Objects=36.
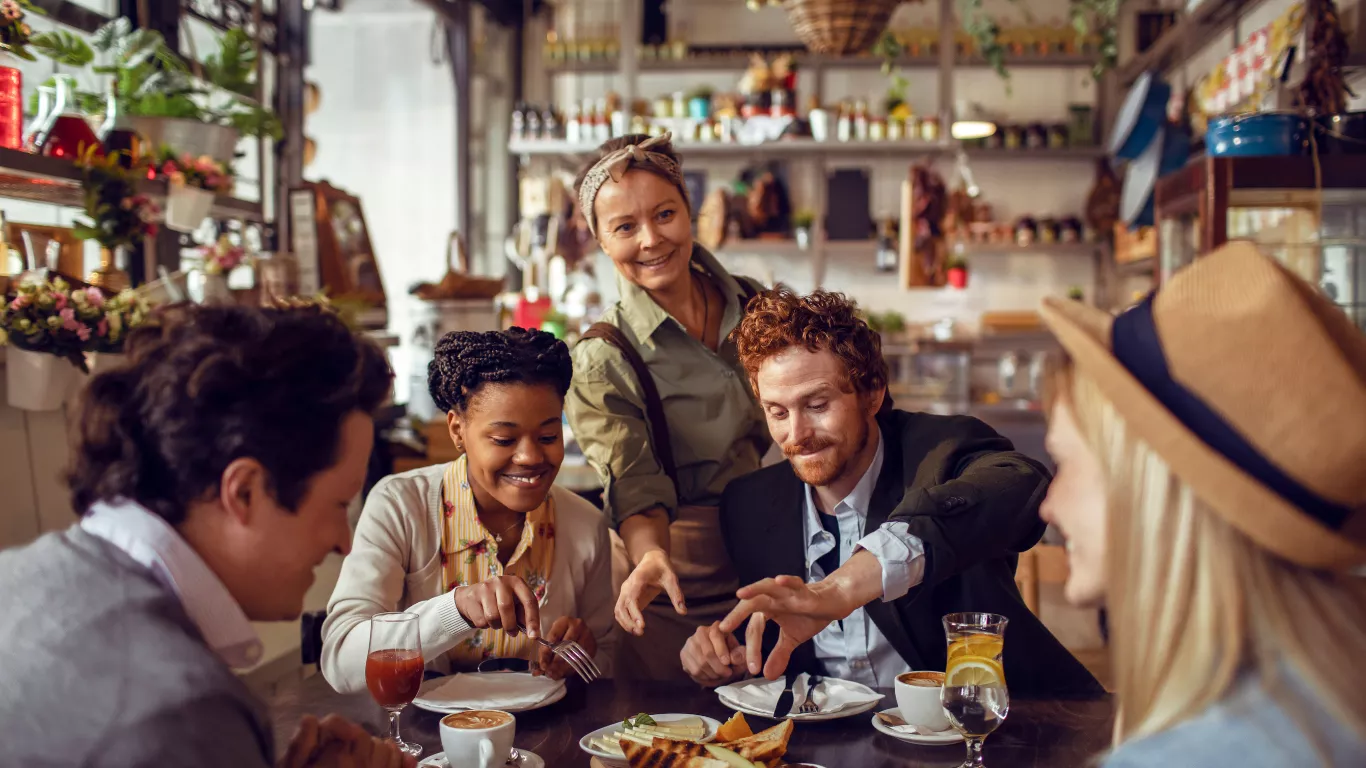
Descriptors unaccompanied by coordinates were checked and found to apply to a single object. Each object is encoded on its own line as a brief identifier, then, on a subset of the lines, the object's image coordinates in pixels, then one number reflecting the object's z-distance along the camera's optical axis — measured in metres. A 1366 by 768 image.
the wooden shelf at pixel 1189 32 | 5.95
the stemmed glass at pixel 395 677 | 1.67
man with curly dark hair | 0.96
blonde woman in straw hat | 0.95
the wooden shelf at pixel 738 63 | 7.82
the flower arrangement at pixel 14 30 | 2.85
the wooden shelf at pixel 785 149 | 6.73
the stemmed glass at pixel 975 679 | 1.55
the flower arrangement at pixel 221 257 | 3.98
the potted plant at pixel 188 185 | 3.64
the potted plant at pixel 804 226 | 7.67
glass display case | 3.52
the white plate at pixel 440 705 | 1.82
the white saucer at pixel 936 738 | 1.69
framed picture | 5.06
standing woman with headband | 2.53
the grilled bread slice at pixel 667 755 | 1.54
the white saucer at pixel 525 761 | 1.62
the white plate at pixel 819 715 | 1.79
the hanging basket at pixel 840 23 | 4.57
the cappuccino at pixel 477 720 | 1.61
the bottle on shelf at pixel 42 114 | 3.12
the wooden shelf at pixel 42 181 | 2.92
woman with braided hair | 2.09
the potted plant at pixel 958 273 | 7.70
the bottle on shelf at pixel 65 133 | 3.14
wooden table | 1.66
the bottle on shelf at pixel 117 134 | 3.57
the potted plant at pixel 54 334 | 2.95
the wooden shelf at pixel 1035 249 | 7.87
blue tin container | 3.62
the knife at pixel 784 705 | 1.79
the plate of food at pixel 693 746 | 1.55
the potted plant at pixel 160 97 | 3.63
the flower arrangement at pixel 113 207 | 3.32
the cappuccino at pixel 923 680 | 1.74
